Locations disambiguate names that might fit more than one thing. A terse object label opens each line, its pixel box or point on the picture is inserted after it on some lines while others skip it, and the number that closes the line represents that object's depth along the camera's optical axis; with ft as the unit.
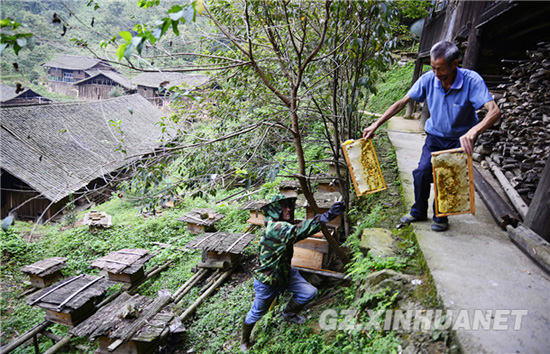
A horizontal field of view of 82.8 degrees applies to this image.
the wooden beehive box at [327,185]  18.61
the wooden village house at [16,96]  99.36
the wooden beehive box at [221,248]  22.95
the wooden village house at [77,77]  115.85
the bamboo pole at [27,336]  17.79
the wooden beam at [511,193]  14.17
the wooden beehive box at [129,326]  15.78
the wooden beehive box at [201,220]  31.83
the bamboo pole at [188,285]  21.88
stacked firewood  15.52
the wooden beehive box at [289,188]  19.03
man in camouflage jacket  12.76
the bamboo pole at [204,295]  19.33
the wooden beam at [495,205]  12.58
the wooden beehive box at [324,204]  16.76
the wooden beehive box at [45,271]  23.93
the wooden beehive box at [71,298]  18.40
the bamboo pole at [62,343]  17.97
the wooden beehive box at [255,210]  25.07
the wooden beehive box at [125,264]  22.84
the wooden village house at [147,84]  103.12
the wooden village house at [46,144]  49.80
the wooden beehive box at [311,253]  16.34
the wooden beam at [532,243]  9.93
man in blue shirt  10.32
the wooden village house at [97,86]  114.35
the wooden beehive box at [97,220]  40.61
